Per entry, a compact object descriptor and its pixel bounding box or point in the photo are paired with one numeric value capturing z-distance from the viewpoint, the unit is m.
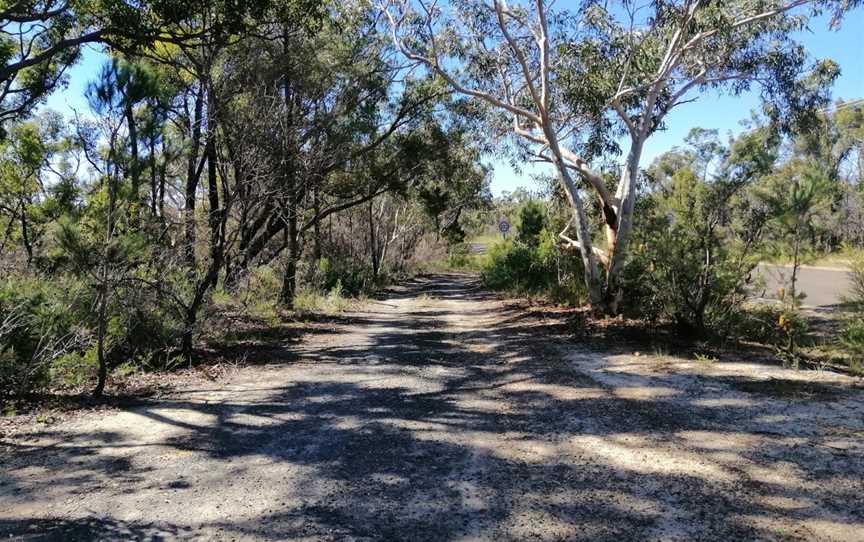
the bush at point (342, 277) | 20.69
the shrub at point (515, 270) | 19.97
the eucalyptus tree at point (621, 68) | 11.37
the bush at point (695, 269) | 8.98
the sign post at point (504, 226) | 29.17
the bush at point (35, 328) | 6.54
